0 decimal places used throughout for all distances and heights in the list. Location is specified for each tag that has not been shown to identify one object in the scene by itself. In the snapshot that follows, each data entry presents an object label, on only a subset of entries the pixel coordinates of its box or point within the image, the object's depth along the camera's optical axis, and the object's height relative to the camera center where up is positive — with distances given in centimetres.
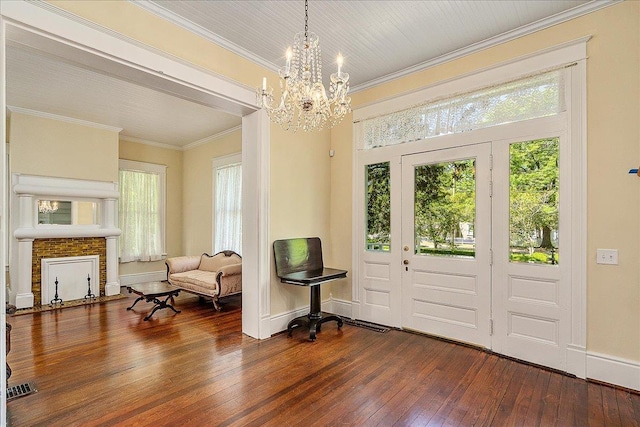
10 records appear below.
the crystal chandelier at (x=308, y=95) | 238 +90
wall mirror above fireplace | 536 +0
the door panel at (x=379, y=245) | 400 -43
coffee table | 456 -117
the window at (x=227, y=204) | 613 +16
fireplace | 501 -46
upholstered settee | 500 -109
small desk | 367 -73
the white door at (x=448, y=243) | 336 -35
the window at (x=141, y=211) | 662 +2
